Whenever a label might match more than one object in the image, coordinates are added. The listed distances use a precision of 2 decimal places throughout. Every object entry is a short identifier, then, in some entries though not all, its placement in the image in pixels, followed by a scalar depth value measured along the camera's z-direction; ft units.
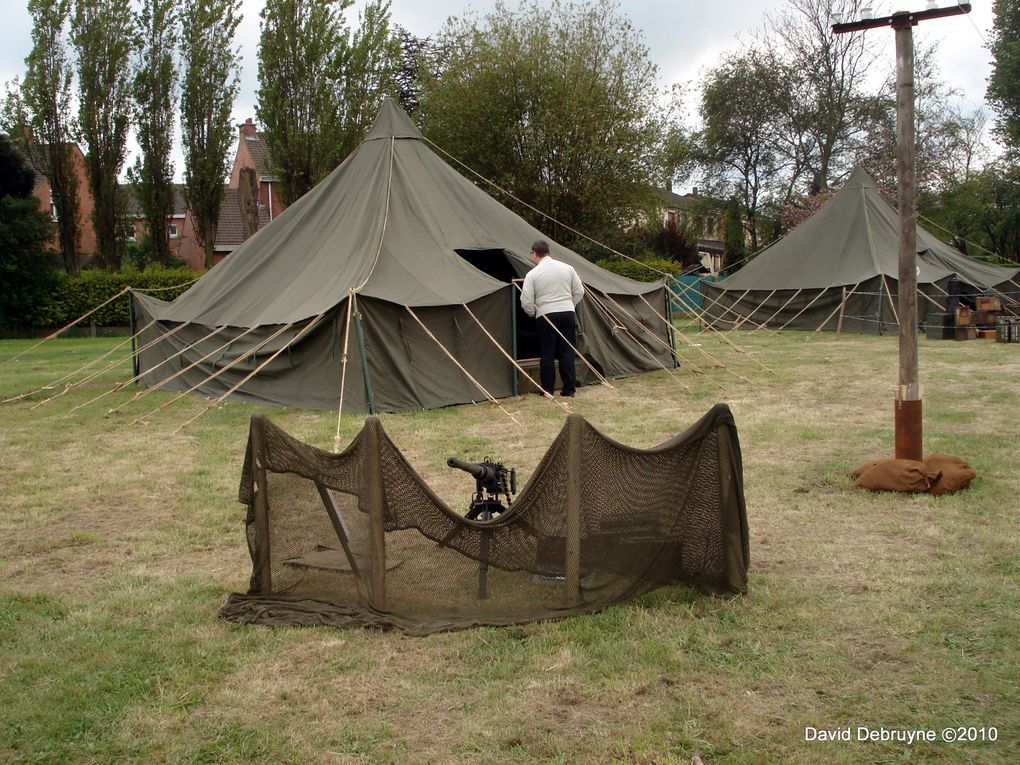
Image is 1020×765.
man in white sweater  33.30
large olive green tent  30.81
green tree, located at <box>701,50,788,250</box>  121.08
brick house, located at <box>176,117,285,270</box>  122.42
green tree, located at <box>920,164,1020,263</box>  107.76
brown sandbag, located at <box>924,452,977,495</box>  19.08
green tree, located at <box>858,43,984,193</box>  116.47
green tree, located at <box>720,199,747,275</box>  128.36
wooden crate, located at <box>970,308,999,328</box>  55.36
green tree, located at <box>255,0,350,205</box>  74.95
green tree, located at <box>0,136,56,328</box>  72.33
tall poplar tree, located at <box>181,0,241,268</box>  80.79
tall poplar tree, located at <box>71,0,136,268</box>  79.46
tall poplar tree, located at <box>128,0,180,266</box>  81.25
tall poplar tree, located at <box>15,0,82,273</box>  79.10
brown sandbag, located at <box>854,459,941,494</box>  19.08
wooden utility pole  19.81
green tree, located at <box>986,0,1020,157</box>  103.04
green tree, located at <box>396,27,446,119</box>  120.60
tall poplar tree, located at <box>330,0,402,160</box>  77.30
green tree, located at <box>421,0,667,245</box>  81.25
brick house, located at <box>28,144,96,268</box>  117.60
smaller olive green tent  58.85
